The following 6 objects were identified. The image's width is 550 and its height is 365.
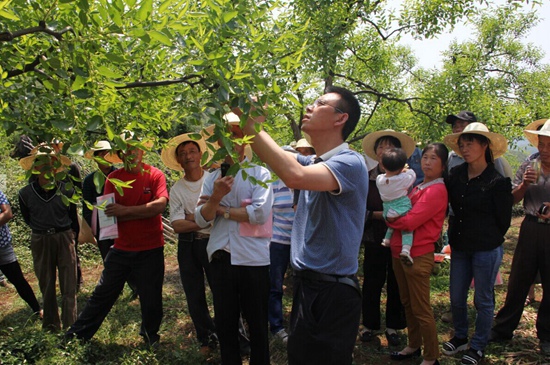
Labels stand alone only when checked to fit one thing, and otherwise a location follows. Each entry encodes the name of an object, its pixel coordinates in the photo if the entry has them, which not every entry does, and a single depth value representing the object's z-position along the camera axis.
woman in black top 4.29
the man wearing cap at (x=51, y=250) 5.08
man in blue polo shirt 2.62
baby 4.38
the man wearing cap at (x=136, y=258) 4.50
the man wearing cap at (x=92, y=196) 5.31
